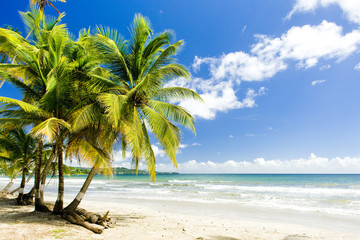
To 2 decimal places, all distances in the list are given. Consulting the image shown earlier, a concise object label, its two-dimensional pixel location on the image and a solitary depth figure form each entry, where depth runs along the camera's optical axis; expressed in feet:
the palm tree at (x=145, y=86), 23.15
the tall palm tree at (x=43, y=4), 37.82
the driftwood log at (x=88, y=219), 19.94
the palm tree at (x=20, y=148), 31.17
